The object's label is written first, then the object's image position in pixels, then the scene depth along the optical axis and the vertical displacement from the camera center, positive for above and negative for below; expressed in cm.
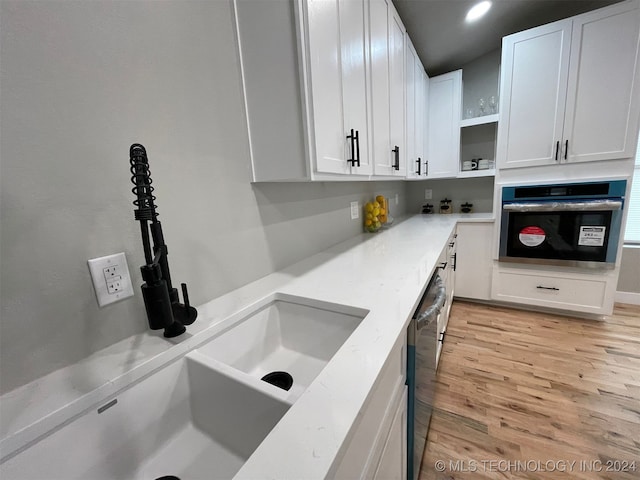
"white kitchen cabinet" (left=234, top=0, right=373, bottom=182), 89 +40
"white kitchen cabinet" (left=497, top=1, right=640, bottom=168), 185 +67
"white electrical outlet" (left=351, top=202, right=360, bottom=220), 195 -15
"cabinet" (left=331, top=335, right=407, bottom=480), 50 -57
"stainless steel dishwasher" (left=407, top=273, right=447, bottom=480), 84 -67
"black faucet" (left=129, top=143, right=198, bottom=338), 57 -12
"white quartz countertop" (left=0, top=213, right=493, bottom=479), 38 -36
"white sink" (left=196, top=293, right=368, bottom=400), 80 -47
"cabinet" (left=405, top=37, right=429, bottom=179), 209 +65
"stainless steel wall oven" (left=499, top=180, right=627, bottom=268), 195 -37
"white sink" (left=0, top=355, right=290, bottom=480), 48 -48
